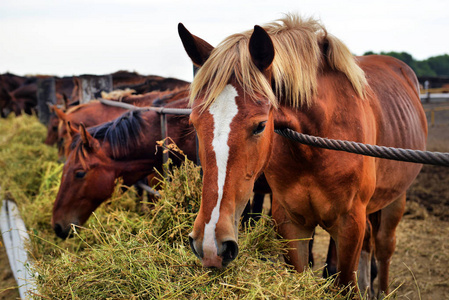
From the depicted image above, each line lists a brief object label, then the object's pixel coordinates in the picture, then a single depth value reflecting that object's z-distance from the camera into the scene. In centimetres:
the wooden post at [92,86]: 624
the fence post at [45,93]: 841
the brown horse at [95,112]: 467
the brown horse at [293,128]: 146
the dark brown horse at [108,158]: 321
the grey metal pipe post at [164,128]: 324
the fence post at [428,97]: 1414
